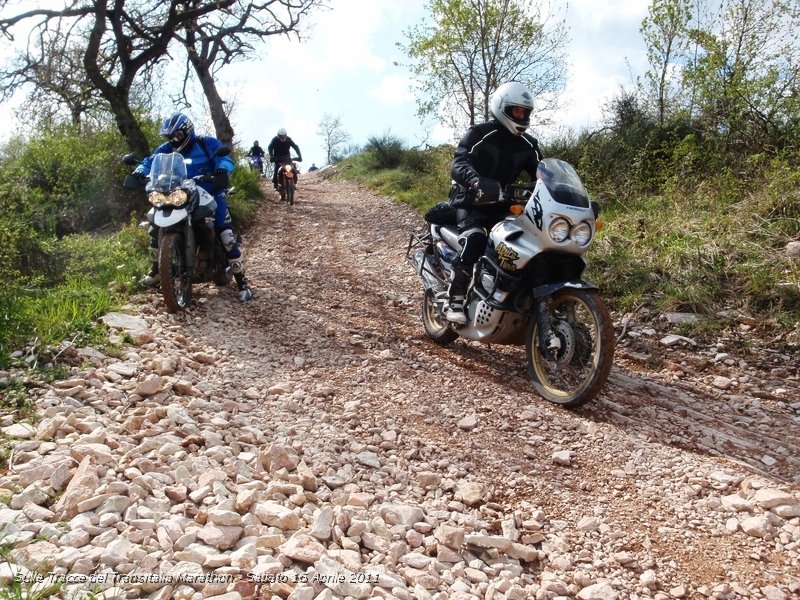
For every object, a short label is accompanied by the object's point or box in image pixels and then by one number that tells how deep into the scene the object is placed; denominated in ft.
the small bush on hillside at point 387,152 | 71.06
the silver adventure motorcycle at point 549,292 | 12.93
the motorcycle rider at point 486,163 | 15.53
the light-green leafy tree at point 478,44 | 45.27
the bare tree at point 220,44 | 53.88
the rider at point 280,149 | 52.13
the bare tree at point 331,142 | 174.88
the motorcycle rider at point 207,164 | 20.77
